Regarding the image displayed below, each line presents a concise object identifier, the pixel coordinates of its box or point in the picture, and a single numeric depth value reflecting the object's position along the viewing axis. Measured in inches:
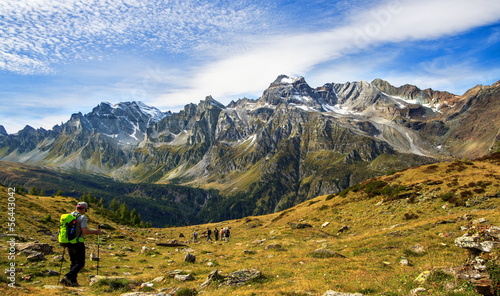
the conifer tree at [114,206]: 4970.5
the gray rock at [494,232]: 591.7
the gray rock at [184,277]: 752.8
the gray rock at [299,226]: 1883.7
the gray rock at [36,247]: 940.9
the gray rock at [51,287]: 580.6
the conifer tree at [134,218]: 4123.5
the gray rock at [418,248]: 871.7
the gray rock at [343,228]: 1742.4
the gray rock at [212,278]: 663.1
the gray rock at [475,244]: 566.9
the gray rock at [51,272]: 729.6
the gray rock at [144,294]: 560.0
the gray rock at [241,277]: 672.4
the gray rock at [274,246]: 1324.3
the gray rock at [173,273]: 812.0
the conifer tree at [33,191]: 4041.8
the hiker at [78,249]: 618.8
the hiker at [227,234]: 2057.1
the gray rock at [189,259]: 1093.8
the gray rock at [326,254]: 968.9
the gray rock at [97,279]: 667.6
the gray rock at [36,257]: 851.8
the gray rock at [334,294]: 503.2
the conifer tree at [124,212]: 4307.6
